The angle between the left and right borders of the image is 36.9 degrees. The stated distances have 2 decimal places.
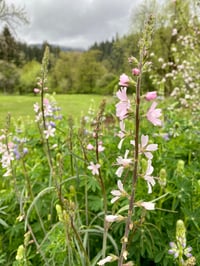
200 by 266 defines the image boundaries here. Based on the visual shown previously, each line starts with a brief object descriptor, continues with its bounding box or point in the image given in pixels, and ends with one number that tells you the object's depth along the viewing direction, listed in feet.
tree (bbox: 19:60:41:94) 119.44
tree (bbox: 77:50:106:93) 122.01
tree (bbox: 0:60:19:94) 104.83
